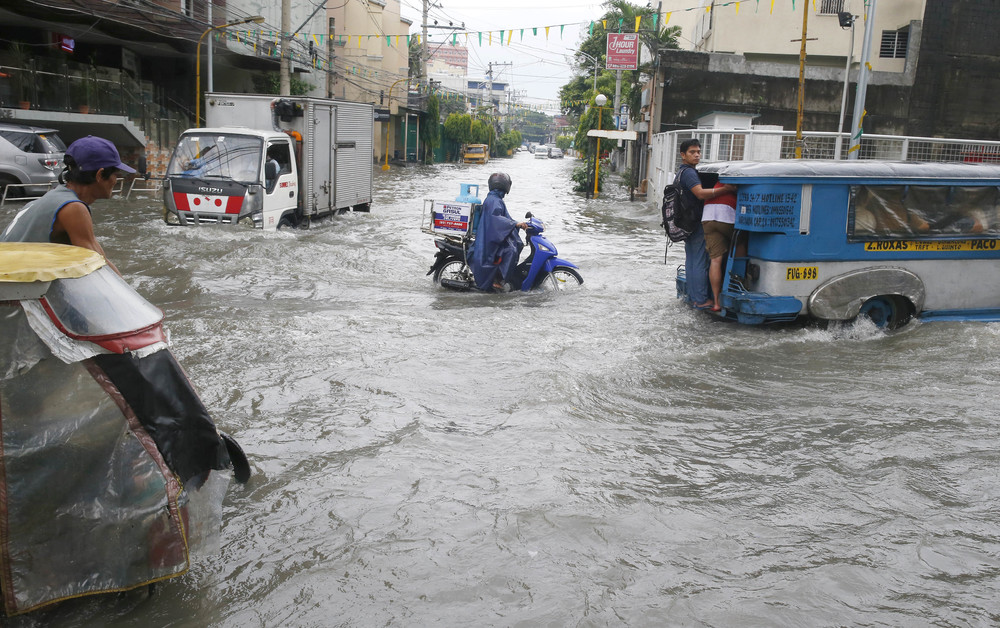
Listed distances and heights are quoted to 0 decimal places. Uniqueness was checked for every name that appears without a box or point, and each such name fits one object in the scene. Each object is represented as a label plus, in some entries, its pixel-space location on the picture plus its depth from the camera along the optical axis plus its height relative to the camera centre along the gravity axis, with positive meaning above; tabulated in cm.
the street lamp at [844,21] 1989 +362
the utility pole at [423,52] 5341 +657
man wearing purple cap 418 -32
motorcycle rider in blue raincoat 1009 -102
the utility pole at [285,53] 2625 +296
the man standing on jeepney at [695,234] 843 -70
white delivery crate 1036 -77
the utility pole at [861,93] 1792 +174
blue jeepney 801 -65
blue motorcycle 1033 -135
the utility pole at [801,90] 1917 +188
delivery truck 1355 -28
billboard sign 2853 +373
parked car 1666 -44
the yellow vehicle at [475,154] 6719 +17
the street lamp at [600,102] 2847 +199
